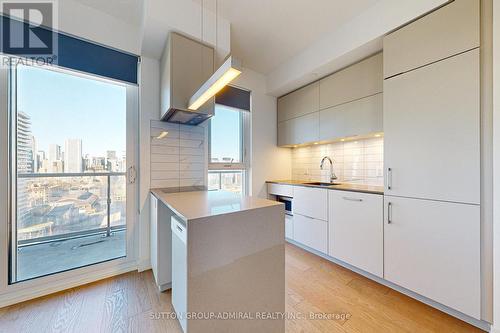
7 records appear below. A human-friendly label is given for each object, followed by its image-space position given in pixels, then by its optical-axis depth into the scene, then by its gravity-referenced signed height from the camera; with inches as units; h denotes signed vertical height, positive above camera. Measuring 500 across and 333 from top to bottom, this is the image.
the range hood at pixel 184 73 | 73.6 +38.2
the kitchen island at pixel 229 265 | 39.3 -23.3
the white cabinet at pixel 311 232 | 95.3 -35.9
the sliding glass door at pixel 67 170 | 69.2 -1.5
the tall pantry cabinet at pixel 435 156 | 54.6 +3.1
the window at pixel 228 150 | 114.4 +10.2
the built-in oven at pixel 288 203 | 115.2 -23.7
